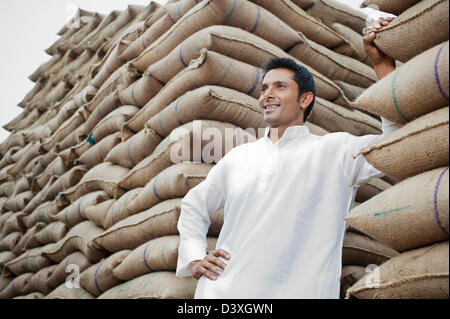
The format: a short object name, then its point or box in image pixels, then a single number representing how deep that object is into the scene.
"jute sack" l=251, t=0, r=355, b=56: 2.69
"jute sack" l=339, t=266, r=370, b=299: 1.79
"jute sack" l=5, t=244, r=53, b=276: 3.31
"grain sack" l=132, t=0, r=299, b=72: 2.37
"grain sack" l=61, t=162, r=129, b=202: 2.80
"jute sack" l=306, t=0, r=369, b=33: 3.14
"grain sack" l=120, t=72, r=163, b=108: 2.79
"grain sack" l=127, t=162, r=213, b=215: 1.97
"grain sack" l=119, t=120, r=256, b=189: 2.04
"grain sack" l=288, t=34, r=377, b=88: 2.63
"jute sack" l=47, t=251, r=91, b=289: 2.72
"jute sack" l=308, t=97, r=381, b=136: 2.42
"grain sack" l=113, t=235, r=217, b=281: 1.85
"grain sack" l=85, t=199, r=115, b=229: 2.72
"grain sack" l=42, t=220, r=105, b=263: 2.60
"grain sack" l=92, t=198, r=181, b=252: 1.98
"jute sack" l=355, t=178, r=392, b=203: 2.23
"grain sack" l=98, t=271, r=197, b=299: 1.72
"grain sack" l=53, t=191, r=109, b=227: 2.95
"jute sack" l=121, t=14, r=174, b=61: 2.95
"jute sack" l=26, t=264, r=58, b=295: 3.00
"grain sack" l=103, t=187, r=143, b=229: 2.48
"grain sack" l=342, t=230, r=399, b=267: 1.93
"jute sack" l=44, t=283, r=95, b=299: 2.48
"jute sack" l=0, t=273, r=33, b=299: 3.35
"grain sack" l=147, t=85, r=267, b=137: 2.10
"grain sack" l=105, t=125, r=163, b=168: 2.55
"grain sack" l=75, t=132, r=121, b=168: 3.12
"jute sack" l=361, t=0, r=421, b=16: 1.36
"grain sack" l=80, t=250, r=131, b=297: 2.29
